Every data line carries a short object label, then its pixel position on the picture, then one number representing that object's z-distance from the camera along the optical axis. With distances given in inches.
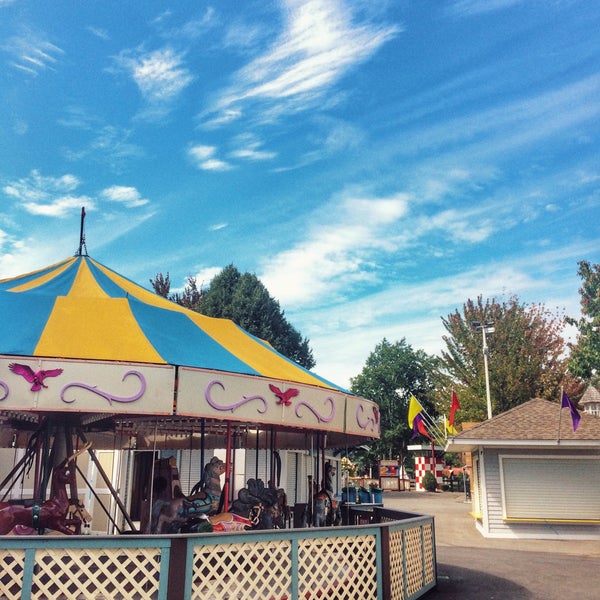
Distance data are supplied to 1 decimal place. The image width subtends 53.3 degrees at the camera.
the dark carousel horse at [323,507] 382.6
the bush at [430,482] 1763.0
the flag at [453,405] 1030.1
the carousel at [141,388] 271.6
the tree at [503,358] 1398.9
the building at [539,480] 714.8
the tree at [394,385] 2277.3
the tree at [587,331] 1446.9
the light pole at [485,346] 1117.0
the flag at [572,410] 663.8
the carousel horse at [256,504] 345.4
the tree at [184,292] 1519.4
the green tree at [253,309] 1337.4
